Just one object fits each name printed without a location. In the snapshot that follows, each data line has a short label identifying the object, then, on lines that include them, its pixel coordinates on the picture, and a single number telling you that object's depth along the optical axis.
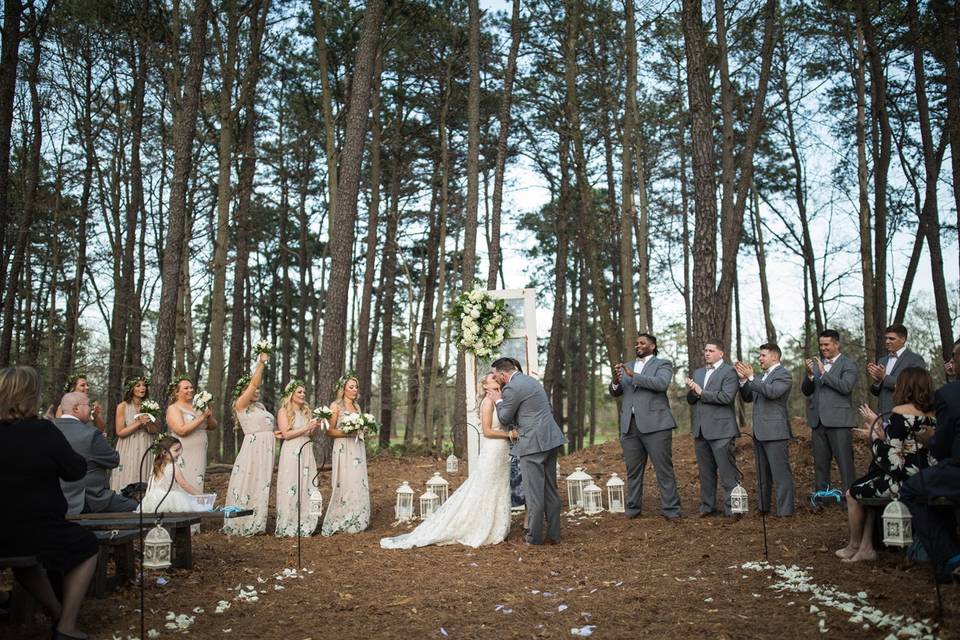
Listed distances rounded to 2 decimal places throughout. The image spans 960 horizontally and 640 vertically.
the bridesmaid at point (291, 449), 9.08
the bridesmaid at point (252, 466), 9.12
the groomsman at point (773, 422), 8.78
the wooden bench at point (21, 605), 5.11
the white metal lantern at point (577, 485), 10.38
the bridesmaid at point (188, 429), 8.95
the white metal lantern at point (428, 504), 9.76
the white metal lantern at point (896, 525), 5.62
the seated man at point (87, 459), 6.50
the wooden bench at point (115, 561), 5.80
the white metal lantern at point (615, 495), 10.01
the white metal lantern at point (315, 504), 9.11
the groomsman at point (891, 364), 8.55
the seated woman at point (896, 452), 5.82
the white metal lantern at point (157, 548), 6.10
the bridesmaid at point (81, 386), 8.38
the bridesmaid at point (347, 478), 9.27
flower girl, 6.97
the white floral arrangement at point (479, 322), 10.55
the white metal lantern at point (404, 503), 9.87
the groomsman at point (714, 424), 9.02
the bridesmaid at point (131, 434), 8.92
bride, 8.30
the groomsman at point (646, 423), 9.23
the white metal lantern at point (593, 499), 10.06
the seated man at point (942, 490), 5.02
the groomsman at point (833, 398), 8.88
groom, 8.14
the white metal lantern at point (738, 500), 8.70
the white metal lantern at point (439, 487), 10.02
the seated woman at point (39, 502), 4.40
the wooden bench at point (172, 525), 6.24
